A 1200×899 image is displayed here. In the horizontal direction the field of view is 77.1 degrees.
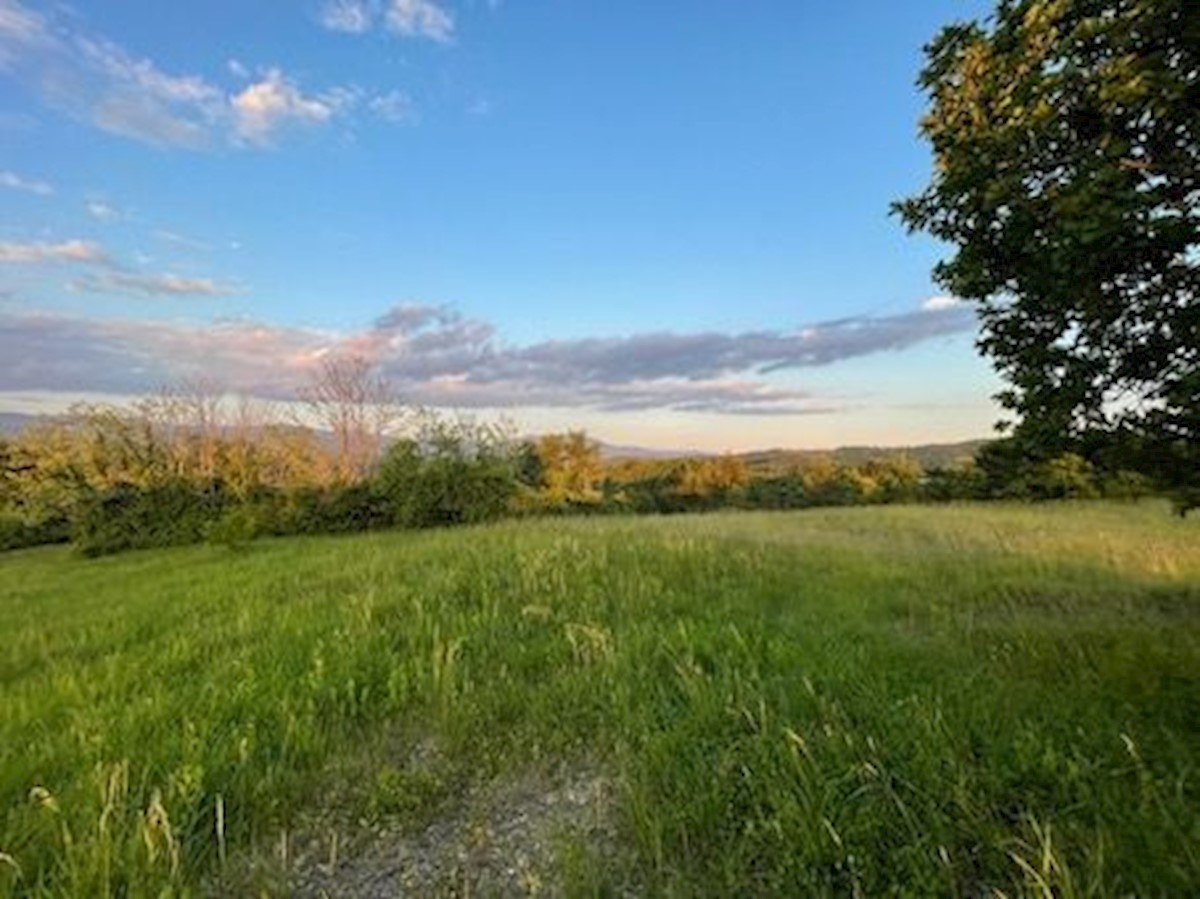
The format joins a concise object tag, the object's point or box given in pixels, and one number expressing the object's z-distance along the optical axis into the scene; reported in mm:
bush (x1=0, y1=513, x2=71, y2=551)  47750
